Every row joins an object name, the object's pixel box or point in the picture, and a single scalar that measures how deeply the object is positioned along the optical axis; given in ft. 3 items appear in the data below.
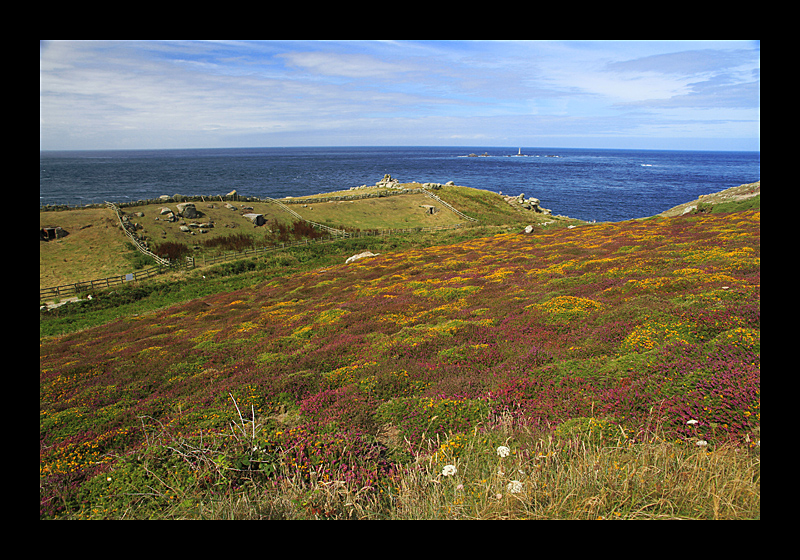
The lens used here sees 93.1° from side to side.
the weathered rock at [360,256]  148.19
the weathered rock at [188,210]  171.55
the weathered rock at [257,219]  184.70
